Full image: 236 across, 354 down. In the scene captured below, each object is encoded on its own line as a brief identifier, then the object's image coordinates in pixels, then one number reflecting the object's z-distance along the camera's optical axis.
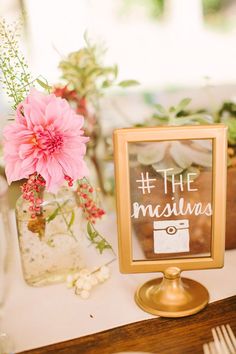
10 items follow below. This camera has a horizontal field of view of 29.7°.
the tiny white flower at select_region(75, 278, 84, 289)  0.94
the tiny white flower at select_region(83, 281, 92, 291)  0.94
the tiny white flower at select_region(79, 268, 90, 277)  0.97
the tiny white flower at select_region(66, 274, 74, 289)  0.96
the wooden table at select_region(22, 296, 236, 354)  0.77
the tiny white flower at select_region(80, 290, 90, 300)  0.93
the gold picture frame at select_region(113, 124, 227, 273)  0.78
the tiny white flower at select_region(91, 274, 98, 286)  0.96
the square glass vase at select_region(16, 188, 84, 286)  0.93
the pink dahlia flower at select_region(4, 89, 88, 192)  0.74
